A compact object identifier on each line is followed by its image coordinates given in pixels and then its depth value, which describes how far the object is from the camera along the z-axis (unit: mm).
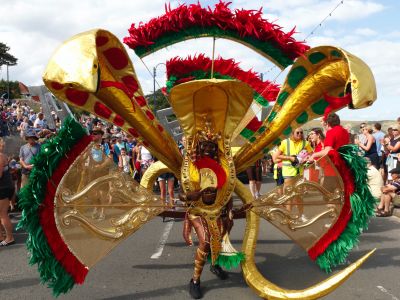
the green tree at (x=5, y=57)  55906
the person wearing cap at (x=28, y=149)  7375
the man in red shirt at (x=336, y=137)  4859
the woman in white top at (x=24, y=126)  13972
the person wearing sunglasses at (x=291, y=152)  6574
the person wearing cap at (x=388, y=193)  6658
